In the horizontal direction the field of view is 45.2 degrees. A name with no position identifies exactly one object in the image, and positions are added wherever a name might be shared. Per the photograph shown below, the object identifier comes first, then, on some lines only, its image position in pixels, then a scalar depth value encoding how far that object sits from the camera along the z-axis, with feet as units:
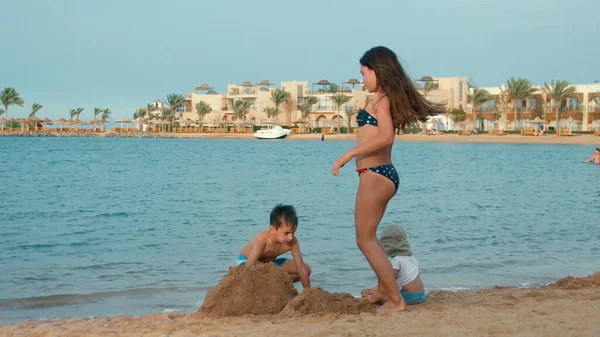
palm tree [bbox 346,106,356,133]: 294.64
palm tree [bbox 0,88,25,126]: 363.97
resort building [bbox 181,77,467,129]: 298.97
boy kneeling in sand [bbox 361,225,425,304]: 17.63
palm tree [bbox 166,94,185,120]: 368.07
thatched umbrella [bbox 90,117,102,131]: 405.53
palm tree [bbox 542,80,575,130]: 254.27
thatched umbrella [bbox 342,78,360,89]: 307.17
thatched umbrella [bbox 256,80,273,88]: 332.10
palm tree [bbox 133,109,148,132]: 410.29
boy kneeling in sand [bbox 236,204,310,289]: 17.40
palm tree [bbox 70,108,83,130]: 403.24
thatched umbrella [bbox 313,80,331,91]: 316.97
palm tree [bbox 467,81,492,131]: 268.82
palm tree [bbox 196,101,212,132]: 341.00
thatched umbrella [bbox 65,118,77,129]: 385.29
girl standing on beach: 15.56
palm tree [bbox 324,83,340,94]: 314.14
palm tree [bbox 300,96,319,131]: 311.88
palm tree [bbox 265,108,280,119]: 321.73
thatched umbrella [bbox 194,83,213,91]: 352.90
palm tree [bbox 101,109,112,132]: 415.03
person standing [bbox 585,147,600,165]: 114.42
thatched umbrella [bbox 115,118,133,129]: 392.14
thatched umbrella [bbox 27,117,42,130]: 375.27
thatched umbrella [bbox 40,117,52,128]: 380.54
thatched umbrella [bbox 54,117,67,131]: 385.70
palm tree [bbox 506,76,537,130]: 264.31
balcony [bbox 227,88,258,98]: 332.19
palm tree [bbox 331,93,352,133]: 303.48
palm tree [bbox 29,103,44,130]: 396.16
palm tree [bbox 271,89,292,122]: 314.35
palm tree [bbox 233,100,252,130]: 325.83
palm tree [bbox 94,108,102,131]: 416.67
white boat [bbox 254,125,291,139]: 303.48
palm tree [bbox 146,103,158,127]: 396.16
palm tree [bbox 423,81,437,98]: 290.97
